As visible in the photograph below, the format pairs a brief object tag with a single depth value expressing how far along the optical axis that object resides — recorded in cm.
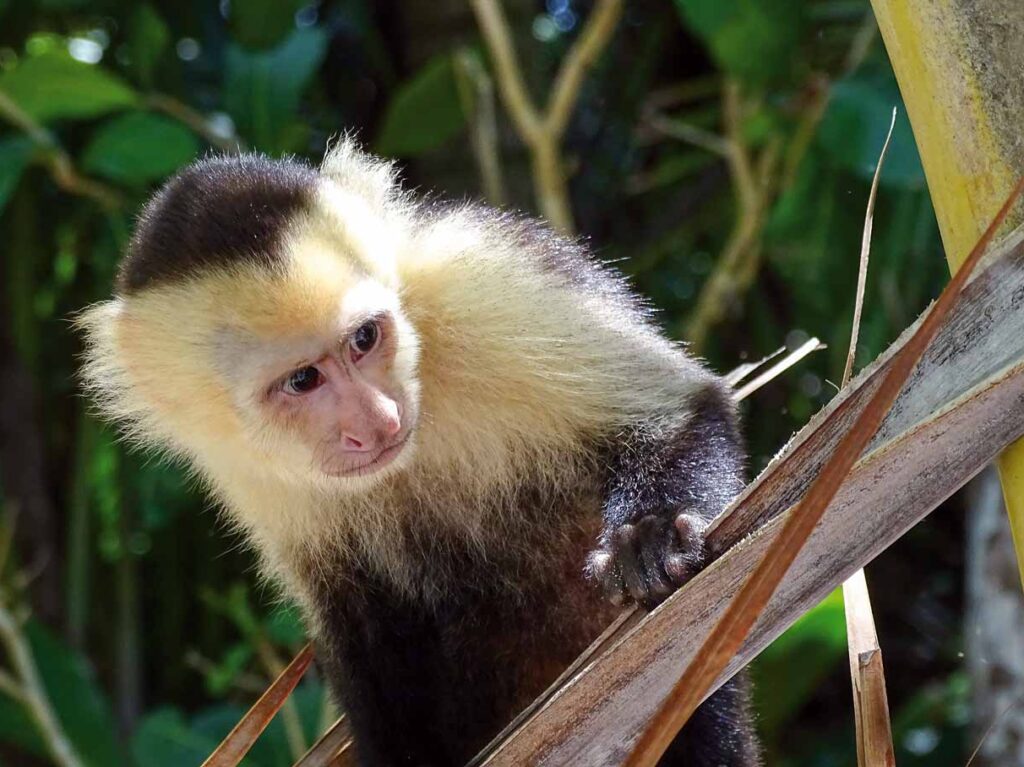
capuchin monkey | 166
